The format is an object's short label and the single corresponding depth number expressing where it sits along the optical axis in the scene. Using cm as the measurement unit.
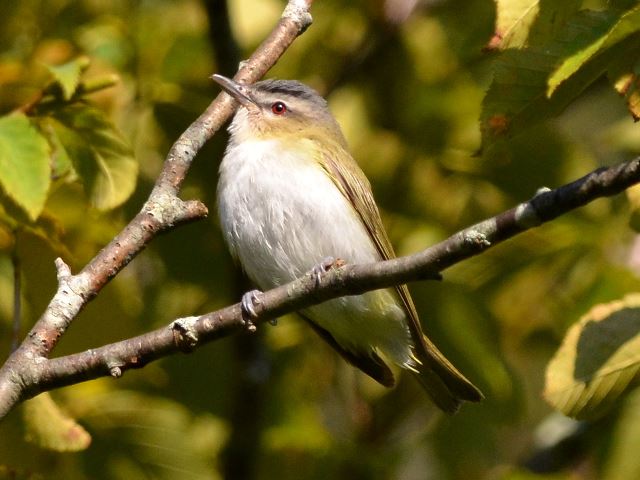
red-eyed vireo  786
